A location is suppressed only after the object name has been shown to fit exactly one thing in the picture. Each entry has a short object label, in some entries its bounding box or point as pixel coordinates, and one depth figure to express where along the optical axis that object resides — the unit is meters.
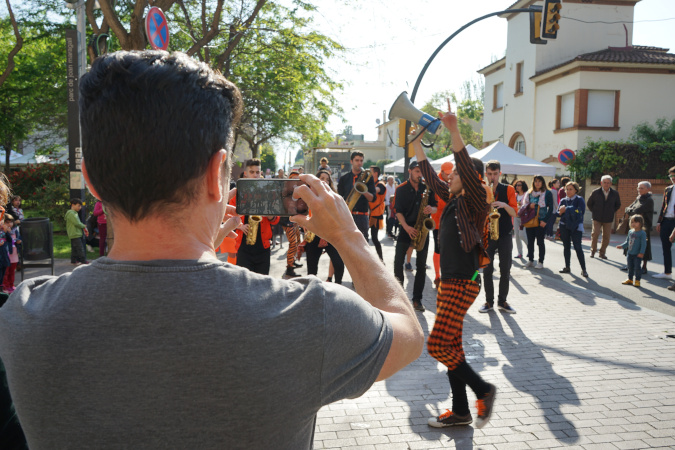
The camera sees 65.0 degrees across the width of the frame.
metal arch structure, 13.46
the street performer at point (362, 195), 9.24
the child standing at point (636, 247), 9.70
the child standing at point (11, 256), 7.76
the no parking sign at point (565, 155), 20.83
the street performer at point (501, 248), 7.66
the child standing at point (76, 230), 10.23
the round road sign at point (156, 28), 5.82
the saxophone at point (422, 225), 7.93
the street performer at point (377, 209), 11.34
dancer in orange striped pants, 3.91
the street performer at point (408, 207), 8.38
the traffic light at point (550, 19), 13.10
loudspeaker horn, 4.77
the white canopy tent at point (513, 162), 18.52
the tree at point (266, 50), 12.86
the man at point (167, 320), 0.93
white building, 23.75
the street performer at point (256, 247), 6.04
